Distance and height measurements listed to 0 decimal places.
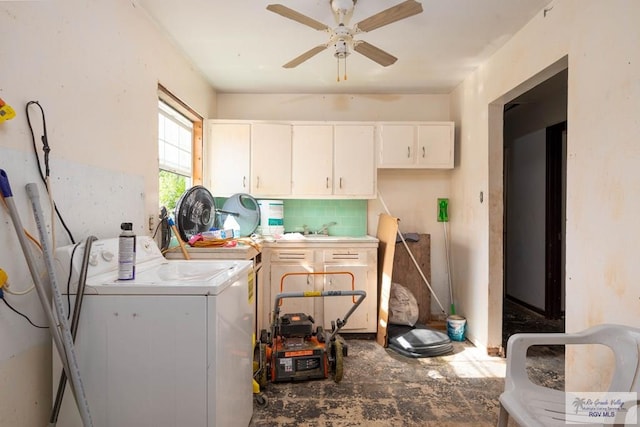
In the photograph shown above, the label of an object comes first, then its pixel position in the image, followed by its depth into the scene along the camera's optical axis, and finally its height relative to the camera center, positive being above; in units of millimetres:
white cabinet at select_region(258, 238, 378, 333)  3016 -592
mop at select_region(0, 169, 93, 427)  1113 -352
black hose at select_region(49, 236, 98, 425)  1219 -439
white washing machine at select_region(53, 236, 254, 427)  1205 -529
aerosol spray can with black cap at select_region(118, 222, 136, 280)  1345 -173
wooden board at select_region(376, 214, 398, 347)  2869 -538
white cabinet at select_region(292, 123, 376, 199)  3281 +595
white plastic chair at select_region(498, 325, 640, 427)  1194 -620
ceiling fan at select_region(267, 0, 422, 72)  1689 +1097
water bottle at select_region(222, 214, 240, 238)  3086 -91
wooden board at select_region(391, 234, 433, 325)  3418 -628
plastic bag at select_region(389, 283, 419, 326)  3127 -908
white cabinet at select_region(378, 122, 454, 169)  3287 +759
